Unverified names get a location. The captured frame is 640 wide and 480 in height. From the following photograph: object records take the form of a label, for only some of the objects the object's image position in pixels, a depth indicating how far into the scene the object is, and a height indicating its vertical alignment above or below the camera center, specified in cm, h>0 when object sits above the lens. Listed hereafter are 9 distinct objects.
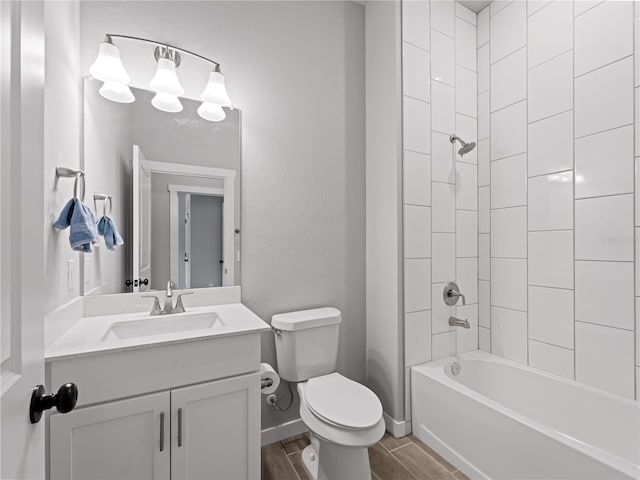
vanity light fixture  135 +74
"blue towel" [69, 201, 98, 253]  112 +4
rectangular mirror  144 +24
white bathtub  119 -86
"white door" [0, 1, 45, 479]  48 +1
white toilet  127 -73
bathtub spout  194 -52
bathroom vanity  99 -57
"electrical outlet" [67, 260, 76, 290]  124 -13
